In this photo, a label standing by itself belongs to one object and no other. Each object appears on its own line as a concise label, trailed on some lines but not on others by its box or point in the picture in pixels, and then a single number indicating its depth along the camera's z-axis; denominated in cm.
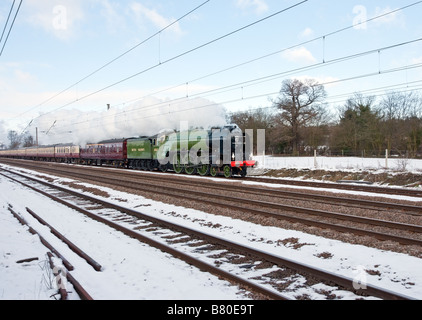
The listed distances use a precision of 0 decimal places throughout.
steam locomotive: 2191
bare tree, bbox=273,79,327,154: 4892
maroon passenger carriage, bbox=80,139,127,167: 3456
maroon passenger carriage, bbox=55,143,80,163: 4612
